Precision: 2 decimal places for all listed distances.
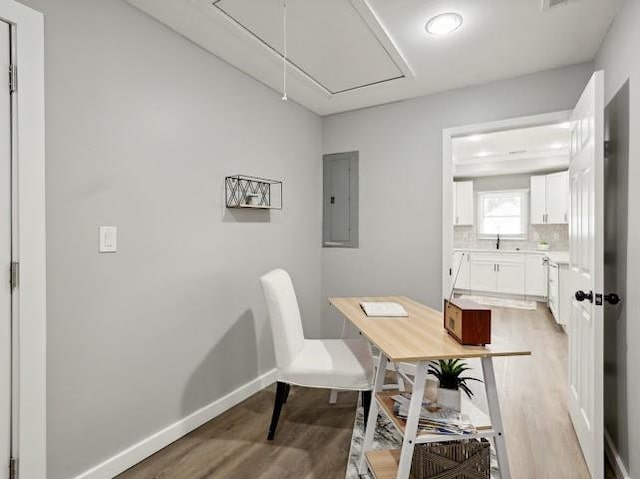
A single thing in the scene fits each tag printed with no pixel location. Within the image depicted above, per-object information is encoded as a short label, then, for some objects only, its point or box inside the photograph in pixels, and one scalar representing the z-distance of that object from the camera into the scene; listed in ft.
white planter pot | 5.33
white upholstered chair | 6.62
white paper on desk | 6.70
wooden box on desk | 4.99
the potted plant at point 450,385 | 5.33
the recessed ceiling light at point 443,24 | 6.33
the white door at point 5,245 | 4.57
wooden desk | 4.77
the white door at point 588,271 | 5.64
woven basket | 5.12
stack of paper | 4.96
